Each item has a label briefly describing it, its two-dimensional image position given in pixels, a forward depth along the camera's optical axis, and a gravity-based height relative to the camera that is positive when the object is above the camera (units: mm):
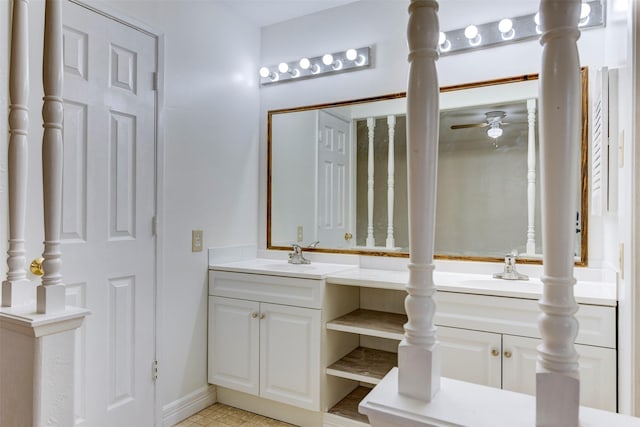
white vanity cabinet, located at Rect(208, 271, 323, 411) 2168 -697
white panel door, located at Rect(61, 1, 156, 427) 1804 +18
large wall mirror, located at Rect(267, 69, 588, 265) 2127 +247
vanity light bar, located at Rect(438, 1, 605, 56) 1965 +995
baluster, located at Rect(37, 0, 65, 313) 999 +148
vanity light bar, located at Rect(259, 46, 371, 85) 2562 +1015
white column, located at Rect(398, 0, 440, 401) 638 +39
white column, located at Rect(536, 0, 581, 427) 535 +17
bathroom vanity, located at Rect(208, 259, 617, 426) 1663 -592
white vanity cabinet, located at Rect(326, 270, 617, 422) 1553 -526
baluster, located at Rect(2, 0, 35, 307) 1087 +189
